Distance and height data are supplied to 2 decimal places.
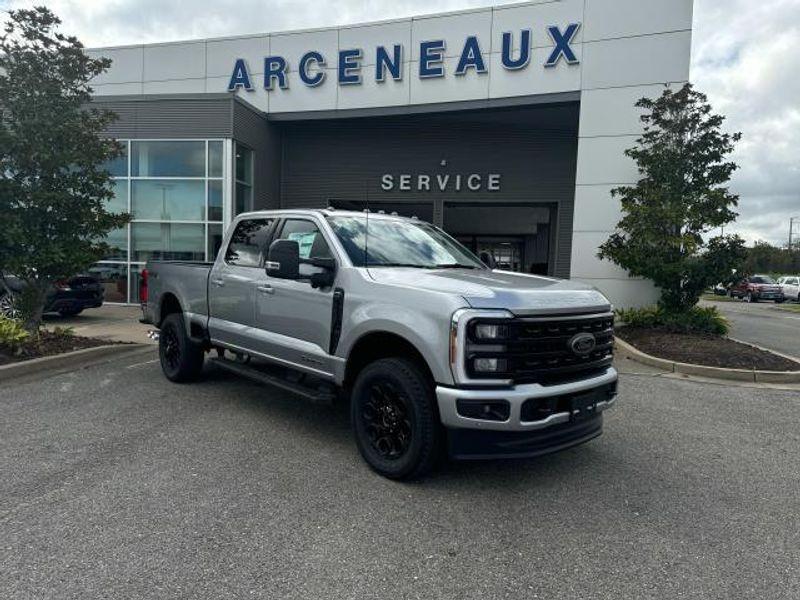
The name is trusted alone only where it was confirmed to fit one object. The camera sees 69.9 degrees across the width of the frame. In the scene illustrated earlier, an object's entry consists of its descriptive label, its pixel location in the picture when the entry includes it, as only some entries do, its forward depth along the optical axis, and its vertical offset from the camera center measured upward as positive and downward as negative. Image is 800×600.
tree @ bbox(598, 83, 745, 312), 10.59 +1.23
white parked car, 34.69 -0.59
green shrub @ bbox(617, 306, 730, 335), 10.83 -0.92
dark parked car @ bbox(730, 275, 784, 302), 34.53 -0.81
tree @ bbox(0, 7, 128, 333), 7.73 +1.22
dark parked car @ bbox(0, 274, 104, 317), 11.77 -0.98
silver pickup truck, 3.63 -0.55
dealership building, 13.48 +3.93
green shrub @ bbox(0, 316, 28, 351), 7.54 -1.17
